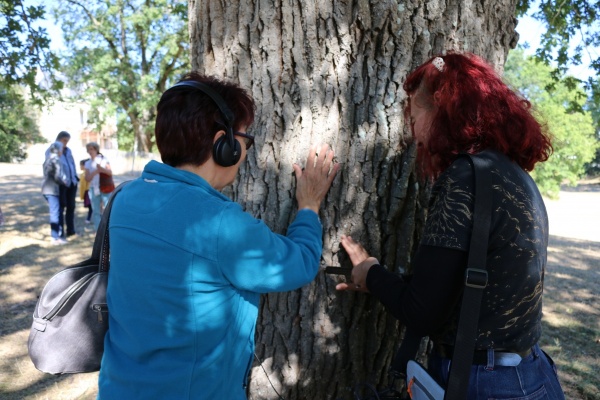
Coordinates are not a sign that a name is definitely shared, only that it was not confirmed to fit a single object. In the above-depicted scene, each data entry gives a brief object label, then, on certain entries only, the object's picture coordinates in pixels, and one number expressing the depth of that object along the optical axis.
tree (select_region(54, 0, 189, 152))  23.08
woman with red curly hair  1.46
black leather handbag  1.72
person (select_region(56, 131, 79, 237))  8.95
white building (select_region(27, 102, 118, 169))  54.62
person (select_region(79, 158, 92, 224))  11.39
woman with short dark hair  1.45
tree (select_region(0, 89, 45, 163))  27.16
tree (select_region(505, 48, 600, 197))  24.45
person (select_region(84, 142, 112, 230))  9.28
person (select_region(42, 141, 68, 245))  8.58
